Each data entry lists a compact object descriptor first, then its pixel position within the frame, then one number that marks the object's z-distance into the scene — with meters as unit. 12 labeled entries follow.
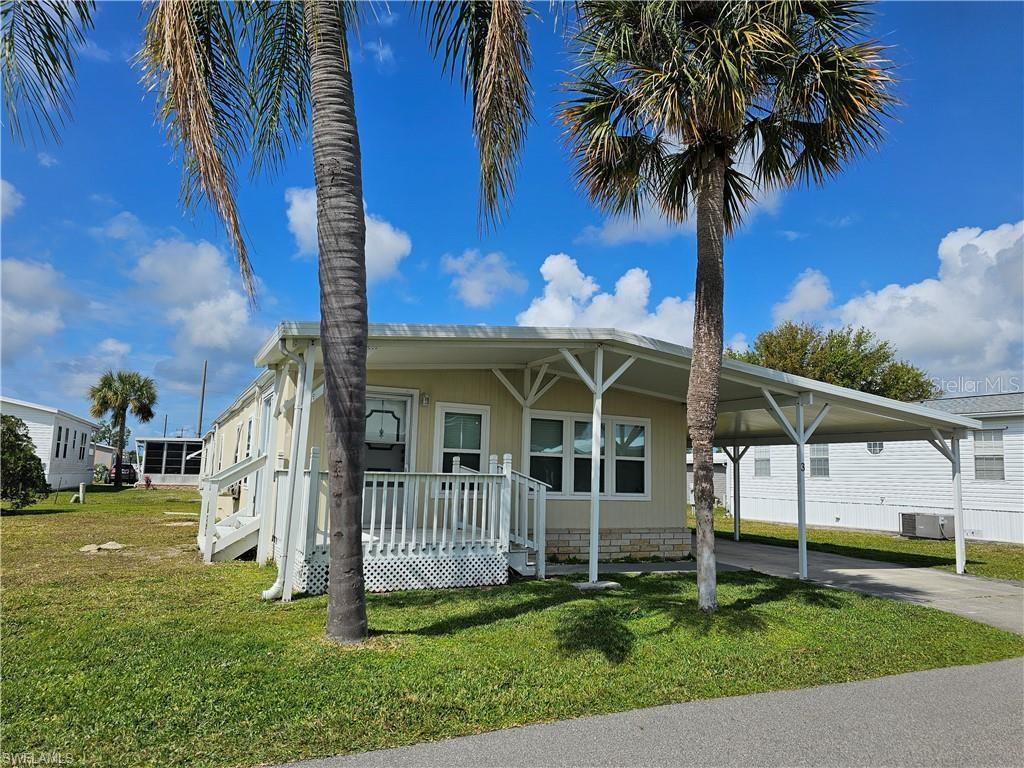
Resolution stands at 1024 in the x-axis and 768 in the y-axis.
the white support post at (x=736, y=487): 17.09
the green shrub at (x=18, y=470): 16.27
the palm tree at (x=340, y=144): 5.25
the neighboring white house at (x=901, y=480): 17.92
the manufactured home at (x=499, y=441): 7.83
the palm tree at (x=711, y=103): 6.54
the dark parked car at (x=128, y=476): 40.62
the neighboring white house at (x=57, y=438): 24.39
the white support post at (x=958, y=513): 11.42
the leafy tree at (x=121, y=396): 37.25
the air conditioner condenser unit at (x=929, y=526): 18.28
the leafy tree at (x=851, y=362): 28.83
